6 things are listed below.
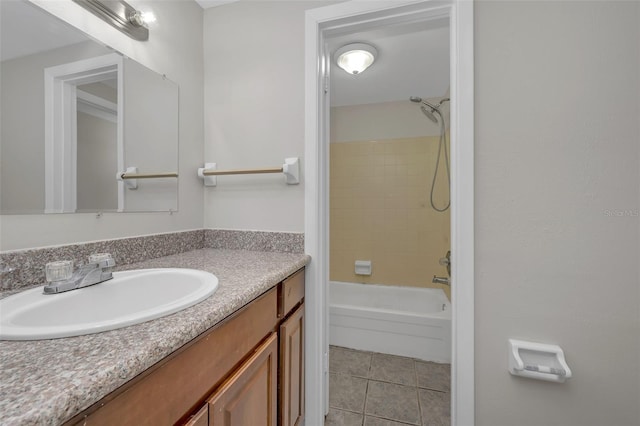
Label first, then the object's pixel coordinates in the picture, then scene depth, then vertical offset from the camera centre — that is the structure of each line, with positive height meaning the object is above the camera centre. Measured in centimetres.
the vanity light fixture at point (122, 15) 91 +76
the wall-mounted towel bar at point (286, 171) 120 +19
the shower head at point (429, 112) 243 +97
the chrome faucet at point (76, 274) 63 -17
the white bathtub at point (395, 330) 178 -90
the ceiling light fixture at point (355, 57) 169 +108
